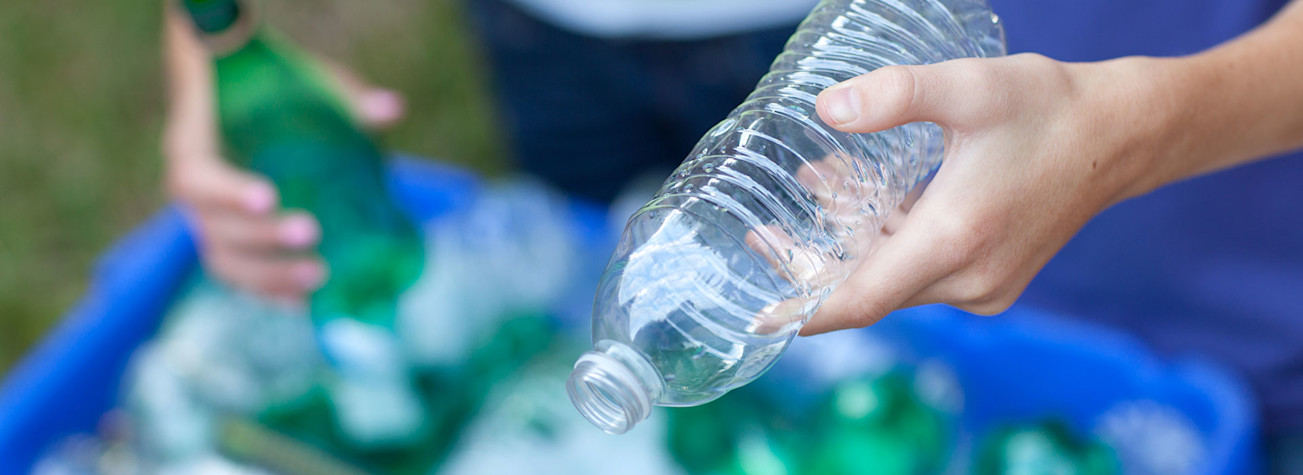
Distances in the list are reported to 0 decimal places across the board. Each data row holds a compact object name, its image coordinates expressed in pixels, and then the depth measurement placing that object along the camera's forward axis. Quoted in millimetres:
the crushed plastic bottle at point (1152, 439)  1108
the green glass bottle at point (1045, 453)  1021
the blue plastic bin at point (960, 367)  1115
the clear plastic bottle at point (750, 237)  566
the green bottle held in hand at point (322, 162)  1170
